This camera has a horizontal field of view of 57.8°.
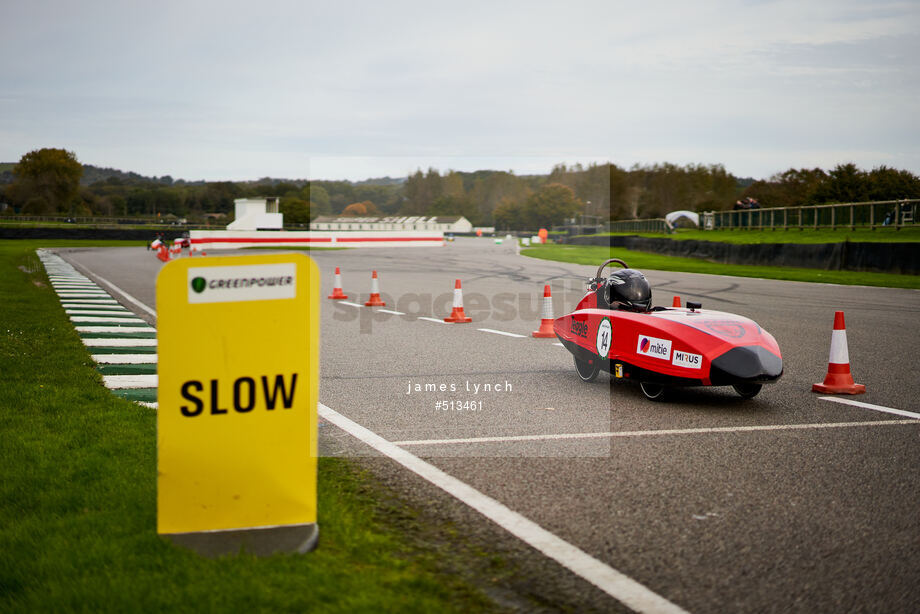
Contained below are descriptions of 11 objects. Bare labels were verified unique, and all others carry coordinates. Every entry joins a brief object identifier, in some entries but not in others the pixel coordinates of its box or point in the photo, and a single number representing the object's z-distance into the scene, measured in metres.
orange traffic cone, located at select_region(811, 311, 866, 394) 7.57
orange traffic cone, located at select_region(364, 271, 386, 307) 16.45
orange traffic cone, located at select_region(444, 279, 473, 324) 13.29
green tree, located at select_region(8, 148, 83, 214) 158.00
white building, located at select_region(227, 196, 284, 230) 69.25
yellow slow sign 3.50
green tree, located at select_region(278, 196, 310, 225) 87.69
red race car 6.68
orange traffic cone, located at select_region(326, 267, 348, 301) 17.94
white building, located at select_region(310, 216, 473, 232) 56.41
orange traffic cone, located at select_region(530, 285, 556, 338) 11.57
